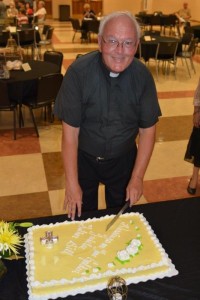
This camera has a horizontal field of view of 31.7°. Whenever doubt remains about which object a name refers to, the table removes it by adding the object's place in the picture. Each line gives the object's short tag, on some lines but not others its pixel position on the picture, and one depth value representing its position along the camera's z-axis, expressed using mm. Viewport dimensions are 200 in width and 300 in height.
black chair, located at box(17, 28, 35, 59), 8148
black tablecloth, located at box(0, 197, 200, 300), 1190
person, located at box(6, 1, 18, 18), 10876
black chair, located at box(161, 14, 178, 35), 12847
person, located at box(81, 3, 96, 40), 11023
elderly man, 1408
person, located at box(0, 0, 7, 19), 10422
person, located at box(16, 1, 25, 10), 13301
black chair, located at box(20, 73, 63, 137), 4227
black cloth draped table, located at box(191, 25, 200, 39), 9391
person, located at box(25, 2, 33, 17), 12739
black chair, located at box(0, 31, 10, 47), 7859
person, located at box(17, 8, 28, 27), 10198
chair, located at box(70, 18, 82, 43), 10992
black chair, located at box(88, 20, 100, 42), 10812
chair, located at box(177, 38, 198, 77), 7238
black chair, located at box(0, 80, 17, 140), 4062
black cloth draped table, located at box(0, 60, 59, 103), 4242
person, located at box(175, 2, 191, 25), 12844
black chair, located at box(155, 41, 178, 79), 6877
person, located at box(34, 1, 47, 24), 10988
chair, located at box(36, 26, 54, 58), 8336
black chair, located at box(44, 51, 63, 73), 5273
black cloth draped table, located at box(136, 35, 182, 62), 7004
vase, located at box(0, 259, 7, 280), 1196
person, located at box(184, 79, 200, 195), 2936
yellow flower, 1192
